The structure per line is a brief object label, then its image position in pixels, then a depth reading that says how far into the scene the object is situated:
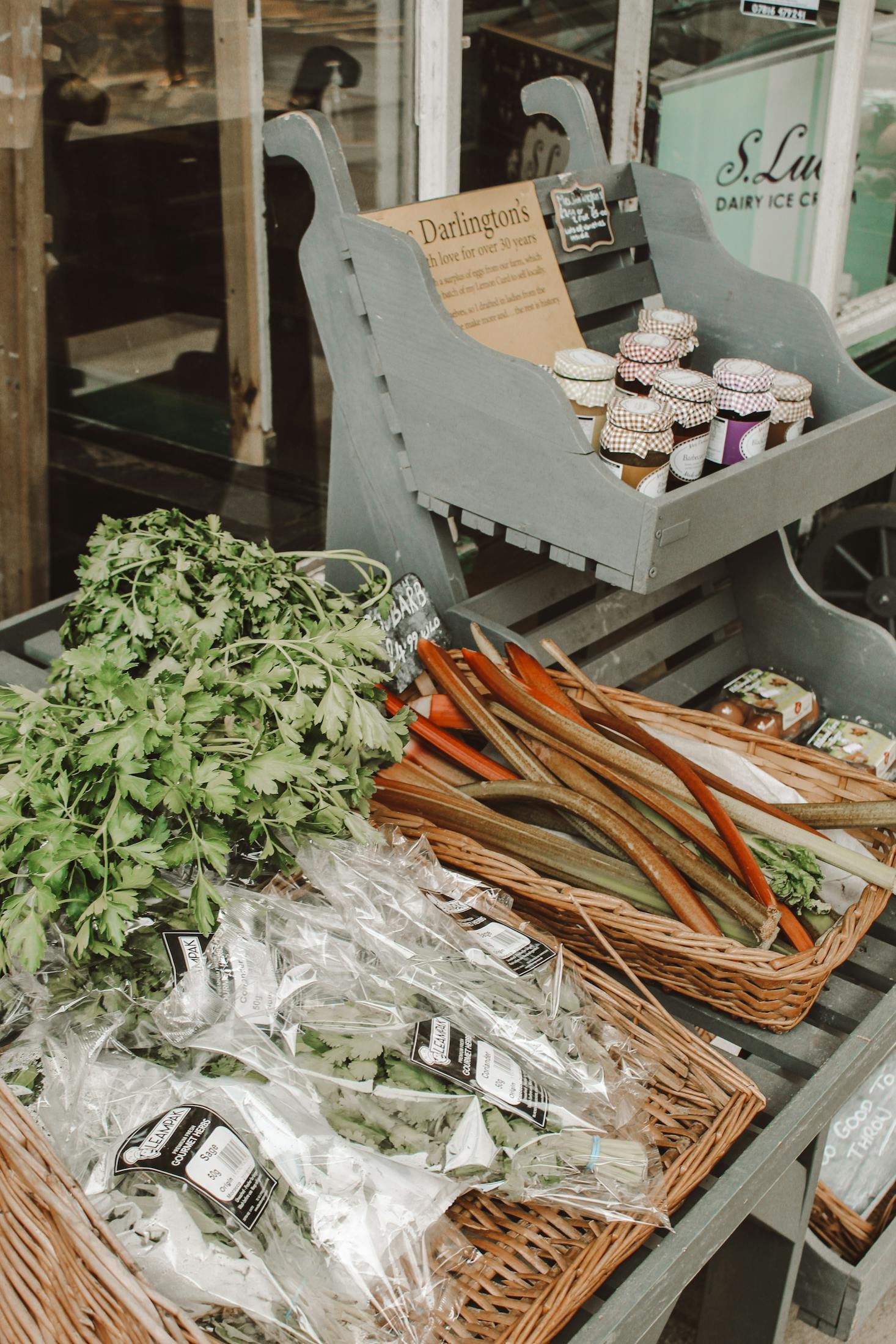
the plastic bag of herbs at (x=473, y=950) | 1.25
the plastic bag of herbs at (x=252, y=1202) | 0.99
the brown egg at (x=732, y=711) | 2.26
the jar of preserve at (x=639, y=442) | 1.69
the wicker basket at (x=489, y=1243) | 0.93
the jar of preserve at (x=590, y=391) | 1.80
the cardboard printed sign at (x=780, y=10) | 3.46
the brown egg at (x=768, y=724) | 2.21
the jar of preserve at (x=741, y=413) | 1.83
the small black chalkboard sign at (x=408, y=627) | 1.88
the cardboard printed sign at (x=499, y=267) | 1.94
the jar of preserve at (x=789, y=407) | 1.92
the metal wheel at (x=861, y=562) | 3.45
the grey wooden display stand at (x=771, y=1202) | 1.15
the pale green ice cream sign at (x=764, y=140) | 3.58
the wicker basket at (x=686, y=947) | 1.36
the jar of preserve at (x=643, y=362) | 1.91
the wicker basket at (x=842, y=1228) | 1.96
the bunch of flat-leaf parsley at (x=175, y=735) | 1.17
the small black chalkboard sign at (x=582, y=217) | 2.14
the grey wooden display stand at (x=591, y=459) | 1.67
